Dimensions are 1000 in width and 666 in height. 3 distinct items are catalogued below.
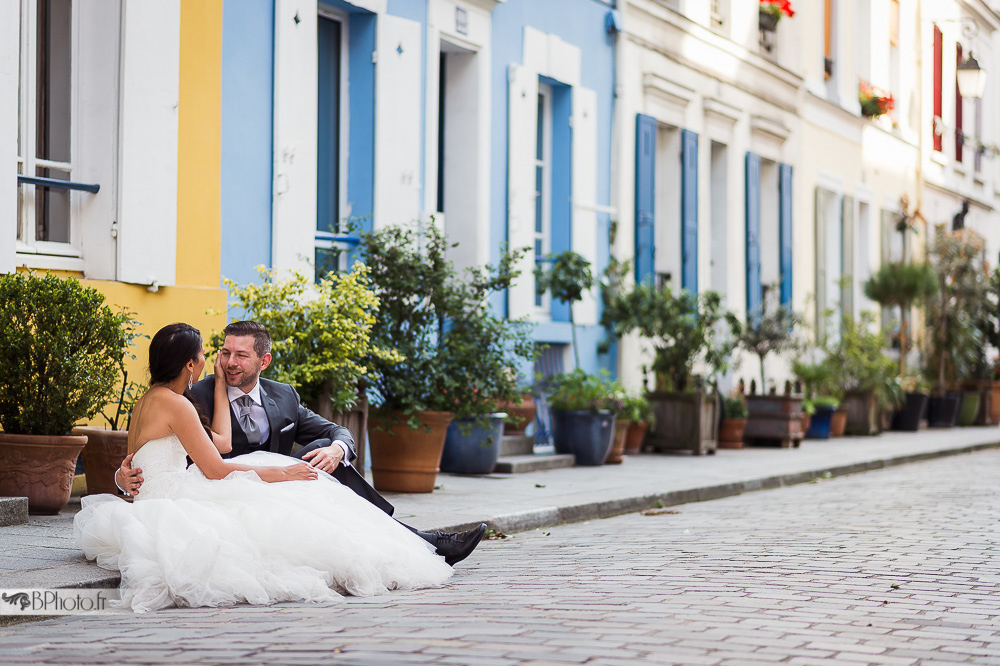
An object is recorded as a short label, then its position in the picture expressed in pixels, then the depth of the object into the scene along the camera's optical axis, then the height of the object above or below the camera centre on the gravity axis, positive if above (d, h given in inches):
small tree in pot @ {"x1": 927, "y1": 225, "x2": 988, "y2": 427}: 920.3 +40.2
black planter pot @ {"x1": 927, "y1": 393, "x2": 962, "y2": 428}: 918.4 -26.3
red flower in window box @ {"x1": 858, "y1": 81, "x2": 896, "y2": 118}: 901.2 +179.3
